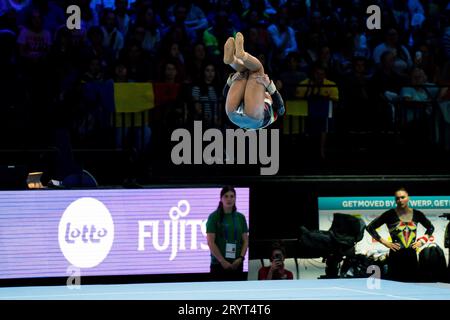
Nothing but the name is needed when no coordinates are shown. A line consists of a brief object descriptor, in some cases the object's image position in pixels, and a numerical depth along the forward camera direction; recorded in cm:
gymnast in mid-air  1337
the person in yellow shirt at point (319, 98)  1949
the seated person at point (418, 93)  1997
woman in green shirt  1695
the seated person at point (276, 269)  1714
